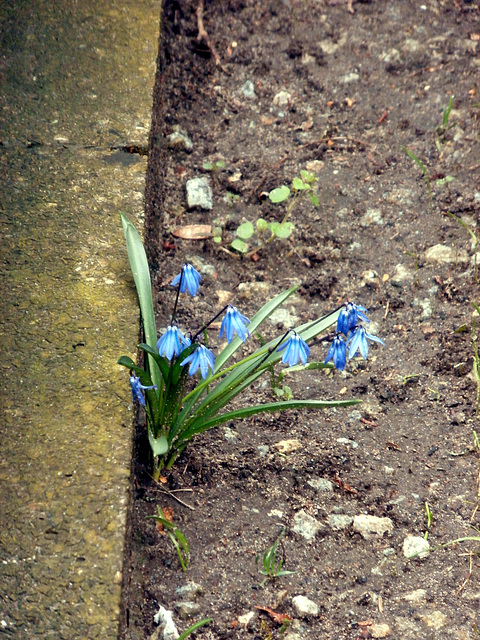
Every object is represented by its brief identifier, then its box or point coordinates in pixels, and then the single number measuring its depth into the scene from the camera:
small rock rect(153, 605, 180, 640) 3.78
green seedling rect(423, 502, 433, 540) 4.47
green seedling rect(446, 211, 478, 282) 5.92
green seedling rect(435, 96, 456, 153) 6.98
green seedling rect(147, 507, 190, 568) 4.05
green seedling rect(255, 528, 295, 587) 4.13
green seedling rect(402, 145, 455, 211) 6.52
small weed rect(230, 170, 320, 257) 6.08
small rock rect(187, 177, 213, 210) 6.54
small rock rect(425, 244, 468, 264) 6.13
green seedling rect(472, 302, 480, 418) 5.14
